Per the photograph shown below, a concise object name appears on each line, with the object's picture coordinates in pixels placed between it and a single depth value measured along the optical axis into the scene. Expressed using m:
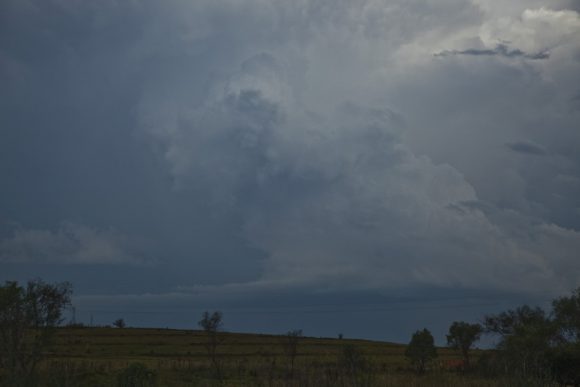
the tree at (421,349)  72.56
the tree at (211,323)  67.44
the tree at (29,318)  35.72
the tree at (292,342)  68.76
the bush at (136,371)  30.74
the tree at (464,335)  81.69
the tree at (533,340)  50.69
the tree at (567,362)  47.31
